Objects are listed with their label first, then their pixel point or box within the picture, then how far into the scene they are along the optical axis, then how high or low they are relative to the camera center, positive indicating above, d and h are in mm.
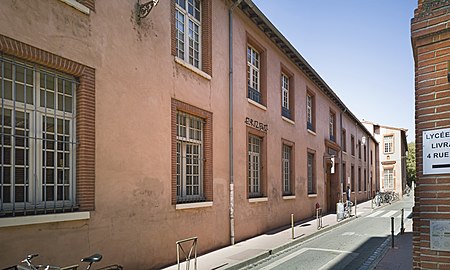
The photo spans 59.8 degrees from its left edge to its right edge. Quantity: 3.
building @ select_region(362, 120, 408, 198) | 50375 +75
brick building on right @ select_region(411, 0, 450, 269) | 3773 +197
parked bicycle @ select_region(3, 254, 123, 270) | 4677 -1360
